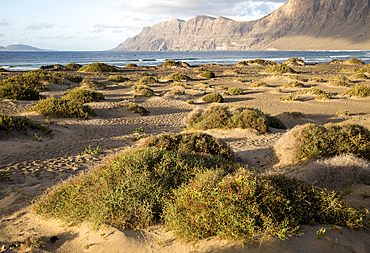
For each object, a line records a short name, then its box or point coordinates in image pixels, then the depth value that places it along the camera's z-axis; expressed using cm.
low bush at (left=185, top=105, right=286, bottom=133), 990
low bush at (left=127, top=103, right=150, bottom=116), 1430
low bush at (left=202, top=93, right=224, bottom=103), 1802
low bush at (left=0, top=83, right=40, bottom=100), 1463
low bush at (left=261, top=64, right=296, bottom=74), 3409
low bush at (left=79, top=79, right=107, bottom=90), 2111
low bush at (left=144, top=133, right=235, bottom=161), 595
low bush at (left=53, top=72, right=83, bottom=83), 2411
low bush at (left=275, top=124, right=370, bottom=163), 564
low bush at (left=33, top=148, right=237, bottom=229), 302
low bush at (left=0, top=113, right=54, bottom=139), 808
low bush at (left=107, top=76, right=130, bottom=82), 2680
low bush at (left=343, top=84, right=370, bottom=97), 1861
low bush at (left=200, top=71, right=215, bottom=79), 3125
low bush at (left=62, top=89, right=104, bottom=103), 1516
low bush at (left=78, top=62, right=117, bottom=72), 3434
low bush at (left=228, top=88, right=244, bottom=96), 2095
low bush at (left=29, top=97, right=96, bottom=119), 1178
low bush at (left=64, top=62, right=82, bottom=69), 4039
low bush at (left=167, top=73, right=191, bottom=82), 2896
